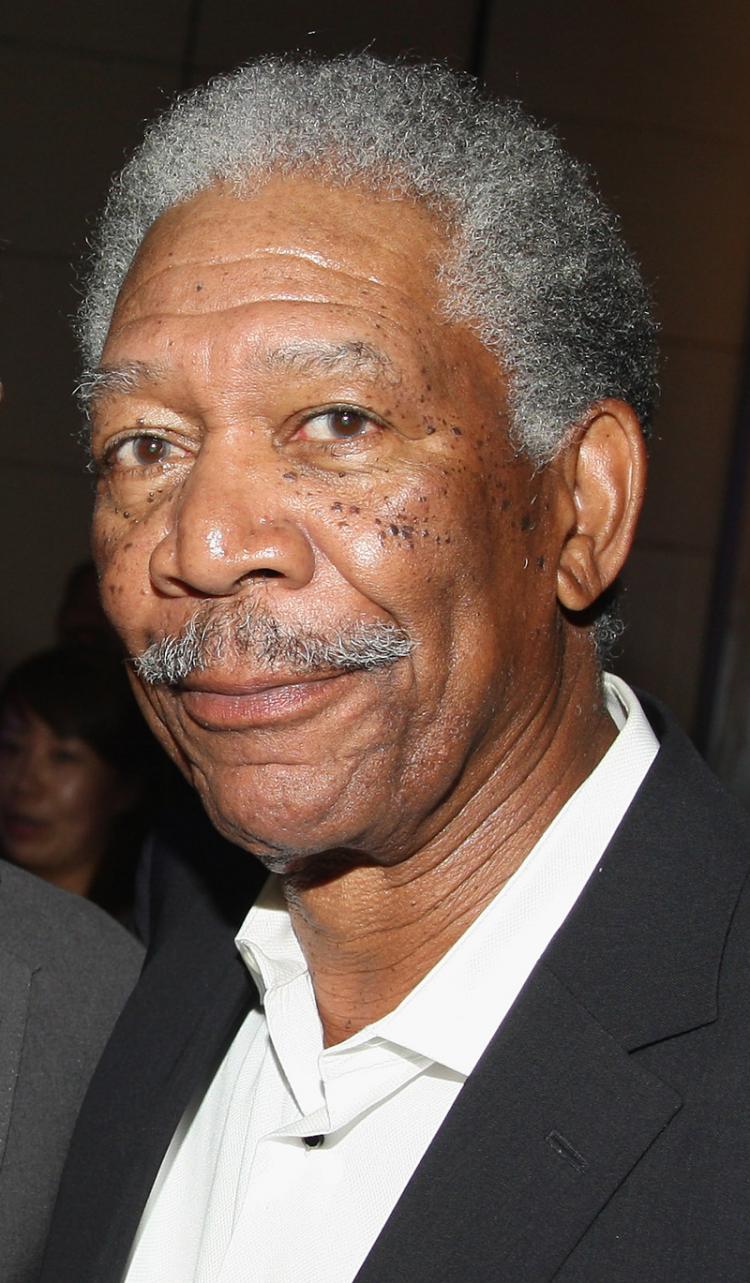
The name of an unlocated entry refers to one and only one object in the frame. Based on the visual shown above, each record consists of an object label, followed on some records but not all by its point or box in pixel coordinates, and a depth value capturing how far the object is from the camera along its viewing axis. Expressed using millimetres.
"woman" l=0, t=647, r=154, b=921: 1548
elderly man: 808
